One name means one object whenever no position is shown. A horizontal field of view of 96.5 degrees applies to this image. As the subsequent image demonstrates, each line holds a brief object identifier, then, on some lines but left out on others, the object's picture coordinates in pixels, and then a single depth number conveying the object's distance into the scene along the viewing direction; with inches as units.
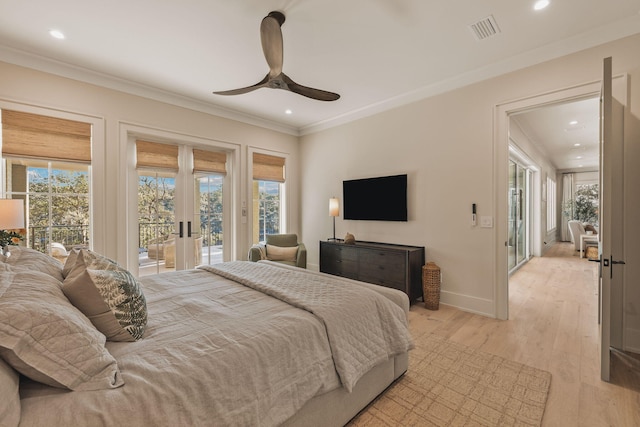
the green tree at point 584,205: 348.2
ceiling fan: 83.2
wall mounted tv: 156.1
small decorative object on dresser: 167.8
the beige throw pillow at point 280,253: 168.6
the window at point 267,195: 194.2
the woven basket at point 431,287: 135.7
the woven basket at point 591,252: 247.0
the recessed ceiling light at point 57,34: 99.1
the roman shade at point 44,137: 111.7
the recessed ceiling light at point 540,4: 85.0
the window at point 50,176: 113.5
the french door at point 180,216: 152.0
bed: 33.8
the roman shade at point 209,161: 167.0
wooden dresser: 138.3
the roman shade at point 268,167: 191.1
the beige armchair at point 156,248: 152.9
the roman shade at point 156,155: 147.9
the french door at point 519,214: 209.5
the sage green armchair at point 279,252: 165.2
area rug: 65.7
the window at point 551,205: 328.5
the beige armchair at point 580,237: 269.0
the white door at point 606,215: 76.2
